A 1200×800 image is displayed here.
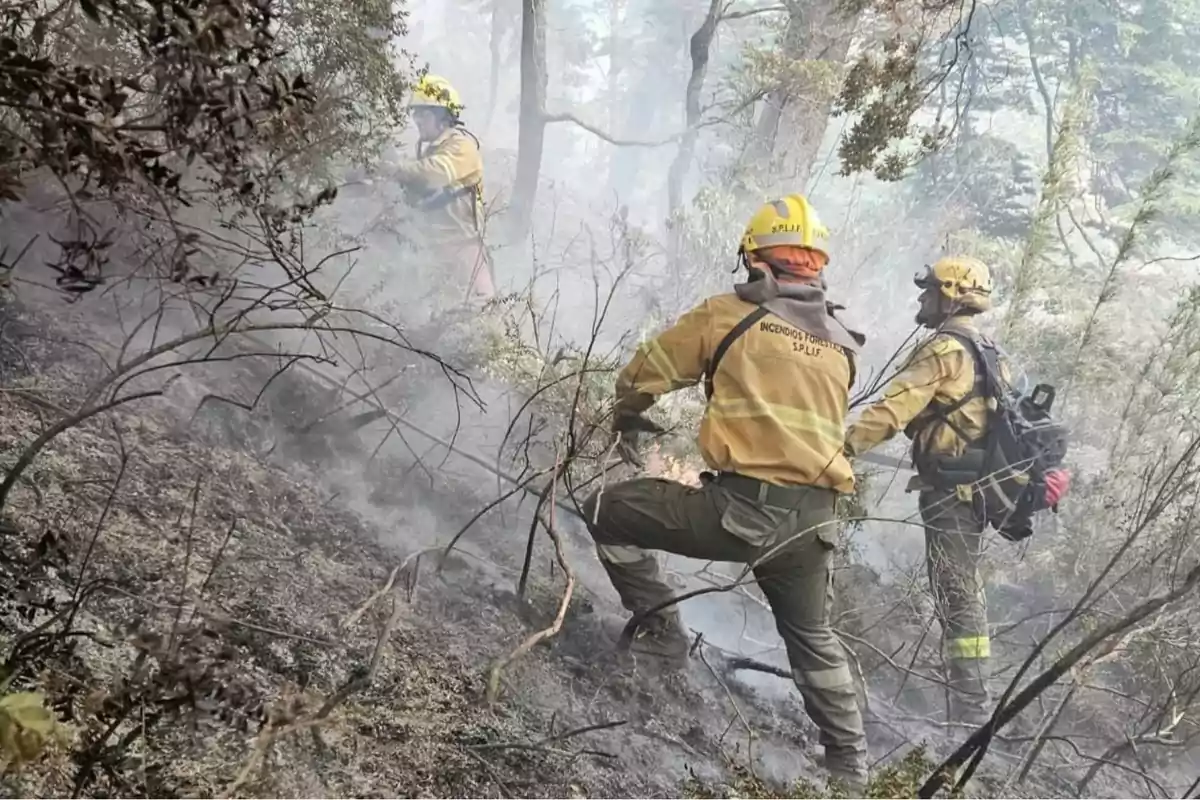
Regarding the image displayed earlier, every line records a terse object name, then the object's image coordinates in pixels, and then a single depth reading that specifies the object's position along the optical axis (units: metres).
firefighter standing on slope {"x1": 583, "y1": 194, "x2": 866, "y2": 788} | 3.60
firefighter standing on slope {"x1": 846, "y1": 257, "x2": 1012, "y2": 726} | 4.90
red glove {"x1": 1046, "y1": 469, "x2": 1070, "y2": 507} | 5.03
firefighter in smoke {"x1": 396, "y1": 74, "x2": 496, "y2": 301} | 7.44
